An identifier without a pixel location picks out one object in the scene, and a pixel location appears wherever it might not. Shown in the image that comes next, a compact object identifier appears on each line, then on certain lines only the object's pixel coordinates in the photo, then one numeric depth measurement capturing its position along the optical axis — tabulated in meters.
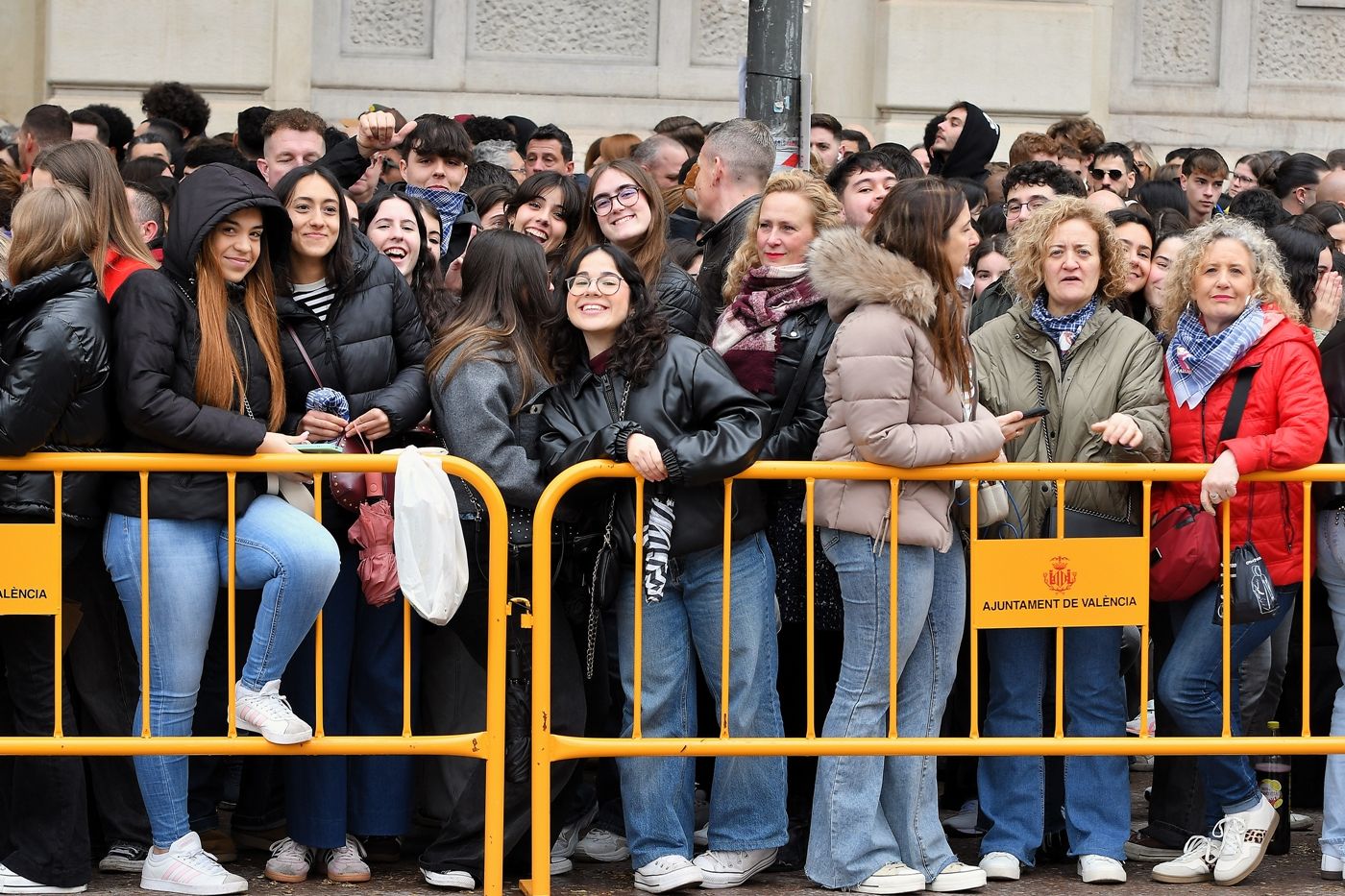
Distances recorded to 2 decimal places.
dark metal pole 13.38
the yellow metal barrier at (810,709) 10.03
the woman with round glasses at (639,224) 11.38
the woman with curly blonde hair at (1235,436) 10.63
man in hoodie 18.17
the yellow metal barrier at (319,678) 9.79
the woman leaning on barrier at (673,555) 10.16
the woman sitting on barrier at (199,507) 9.89
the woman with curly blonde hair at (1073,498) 10.81
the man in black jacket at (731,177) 12.03
